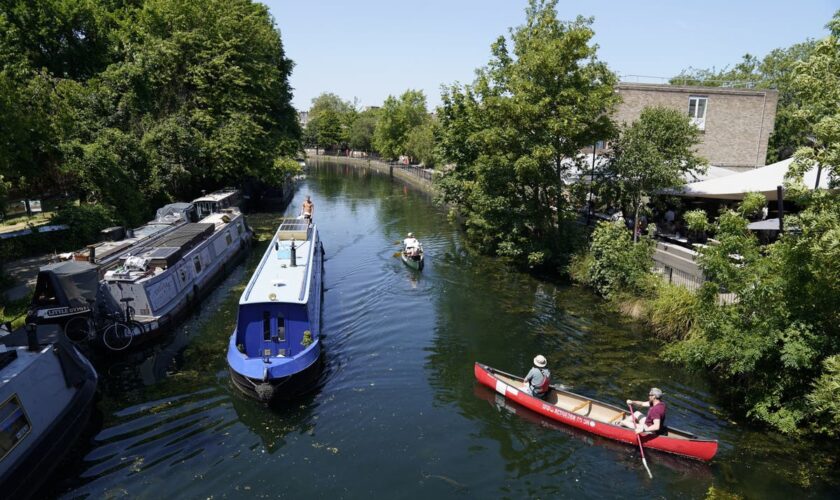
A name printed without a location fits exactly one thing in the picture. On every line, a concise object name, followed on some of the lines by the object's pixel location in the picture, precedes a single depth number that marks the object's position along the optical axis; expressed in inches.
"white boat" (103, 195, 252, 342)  790.5
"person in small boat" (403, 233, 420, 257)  1235.7
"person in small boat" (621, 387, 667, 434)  535.8
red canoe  525.0
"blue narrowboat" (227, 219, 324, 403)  612.7
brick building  1451.8
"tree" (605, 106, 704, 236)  957.2
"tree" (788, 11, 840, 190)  457.1
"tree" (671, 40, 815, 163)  1917.3
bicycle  720.3
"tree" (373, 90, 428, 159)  4151.1
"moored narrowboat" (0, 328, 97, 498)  468.8
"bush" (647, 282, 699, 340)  787.4
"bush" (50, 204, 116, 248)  1155.3
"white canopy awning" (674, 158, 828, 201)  907.4
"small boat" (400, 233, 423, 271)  1232.8
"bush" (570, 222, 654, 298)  932.6
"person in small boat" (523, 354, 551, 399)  619.2
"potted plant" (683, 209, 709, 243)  614.9
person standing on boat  1354.6
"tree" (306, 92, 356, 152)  5285.4
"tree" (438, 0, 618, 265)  1006.4
